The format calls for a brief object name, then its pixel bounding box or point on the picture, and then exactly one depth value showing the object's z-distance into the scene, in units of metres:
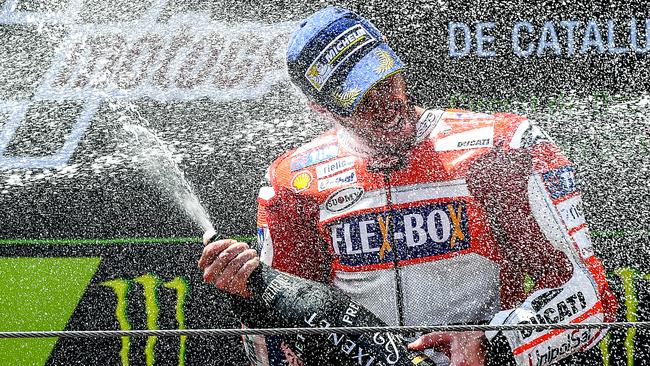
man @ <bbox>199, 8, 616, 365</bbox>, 5.92
